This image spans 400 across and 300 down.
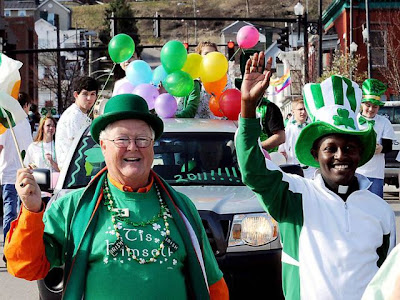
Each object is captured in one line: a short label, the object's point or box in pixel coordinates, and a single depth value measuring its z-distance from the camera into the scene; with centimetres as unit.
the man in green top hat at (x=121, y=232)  358
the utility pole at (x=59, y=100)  5920
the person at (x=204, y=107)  944
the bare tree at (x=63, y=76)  7319
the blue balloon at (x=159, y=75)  951
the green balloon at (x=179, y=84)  883
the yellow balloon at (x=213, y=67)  929
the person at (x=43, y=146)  1058
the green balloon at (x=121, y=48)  1024
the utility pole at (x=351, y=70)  3752
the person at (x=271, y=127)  924
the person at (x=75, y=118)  927
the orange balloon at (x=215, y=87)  956
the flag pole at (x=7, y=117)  392
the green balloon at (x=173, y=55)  917
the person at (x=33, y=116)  2395
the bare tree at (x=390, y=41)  4362
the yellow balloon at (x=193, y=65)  941
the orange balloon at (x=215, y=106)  910
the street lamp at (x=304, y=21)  3309
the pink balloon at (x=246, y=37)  1091
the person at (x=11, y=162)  984
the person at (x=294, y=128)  1218
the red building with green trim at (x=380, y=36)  4434
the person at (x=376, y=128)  1036
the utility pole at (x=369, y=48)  3459
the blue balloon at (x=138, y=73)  951
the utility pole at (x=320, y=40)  3318
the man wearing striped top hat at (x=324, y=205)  401
